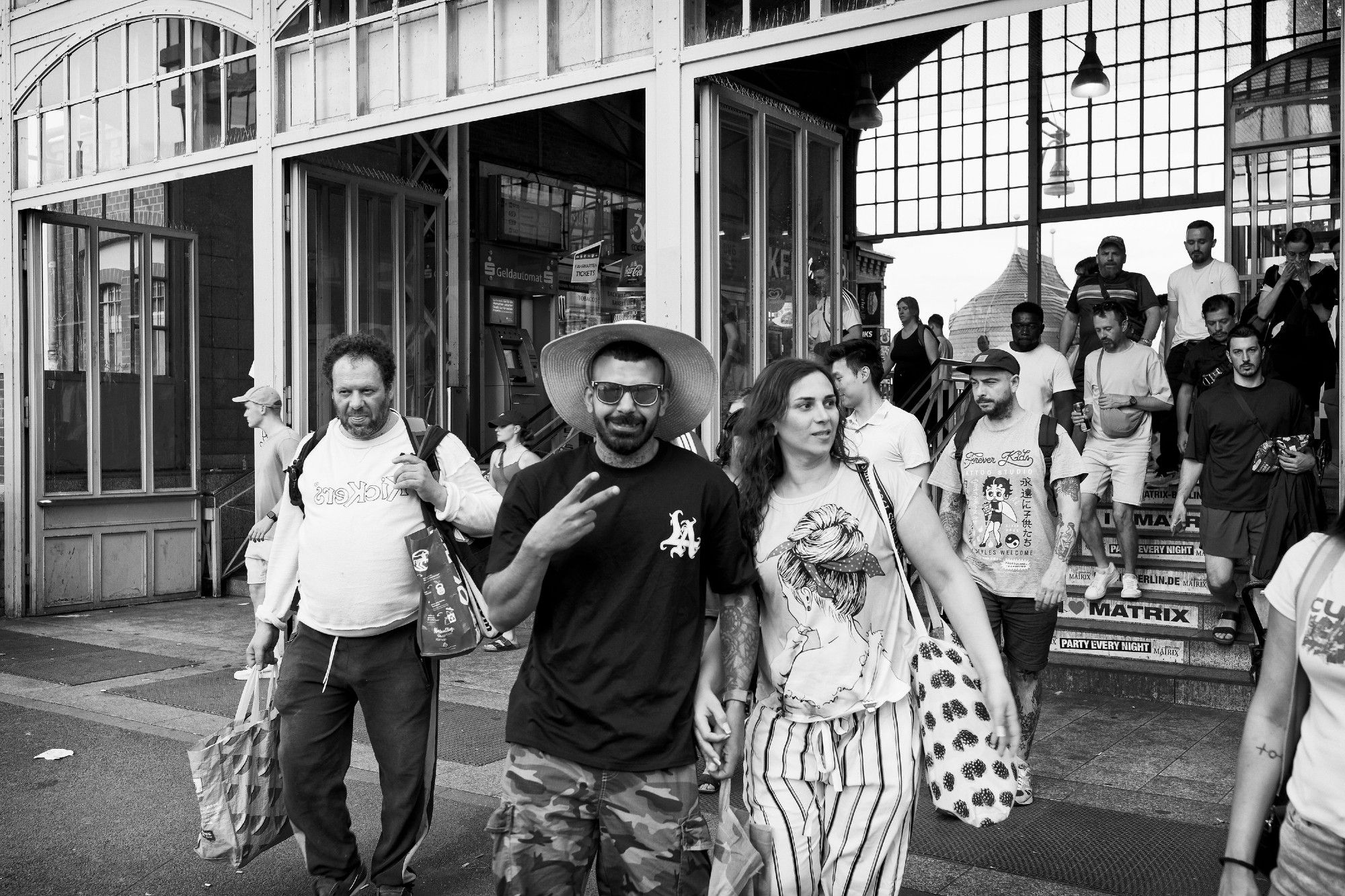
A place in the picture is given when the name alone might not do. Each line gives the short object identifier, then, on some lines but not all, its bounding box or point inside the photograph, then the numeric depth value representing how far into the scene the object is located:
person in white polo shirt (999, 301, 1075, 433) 8.31
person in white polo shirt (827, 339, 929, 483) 6.11
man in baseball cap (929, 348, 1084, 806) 5.29
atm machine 15.21
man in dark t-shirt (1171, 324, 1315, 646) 7.23
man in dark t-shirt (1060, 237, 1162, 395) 9.94
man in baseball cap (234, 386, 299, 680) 6.59
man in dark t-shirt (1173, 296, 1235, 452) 8.95
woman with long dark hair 2.96
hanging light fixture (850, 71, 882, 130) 10.30
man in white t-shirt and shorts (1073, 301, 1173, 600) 7.94
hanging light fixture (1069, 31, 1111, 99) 13.44
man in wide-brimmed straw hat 2.91
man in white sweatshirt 3.99
